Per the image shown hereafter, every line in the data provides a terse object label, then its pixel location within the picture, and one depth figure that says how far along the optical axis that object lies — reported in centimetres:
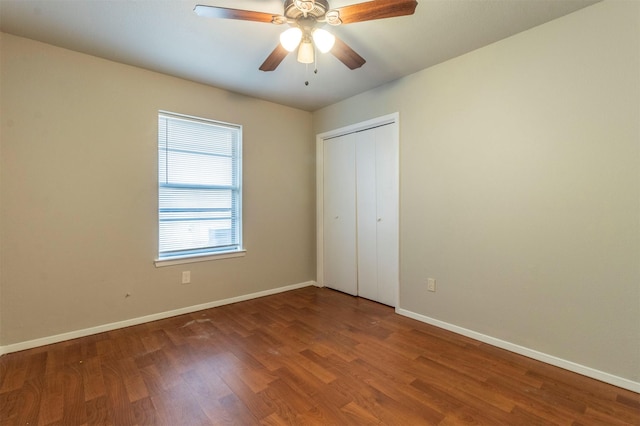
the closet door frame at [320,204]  404
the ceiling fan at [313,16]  155
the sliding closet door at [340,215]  368
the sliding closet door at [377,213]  318
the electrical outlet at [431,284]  279
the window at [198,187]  299
